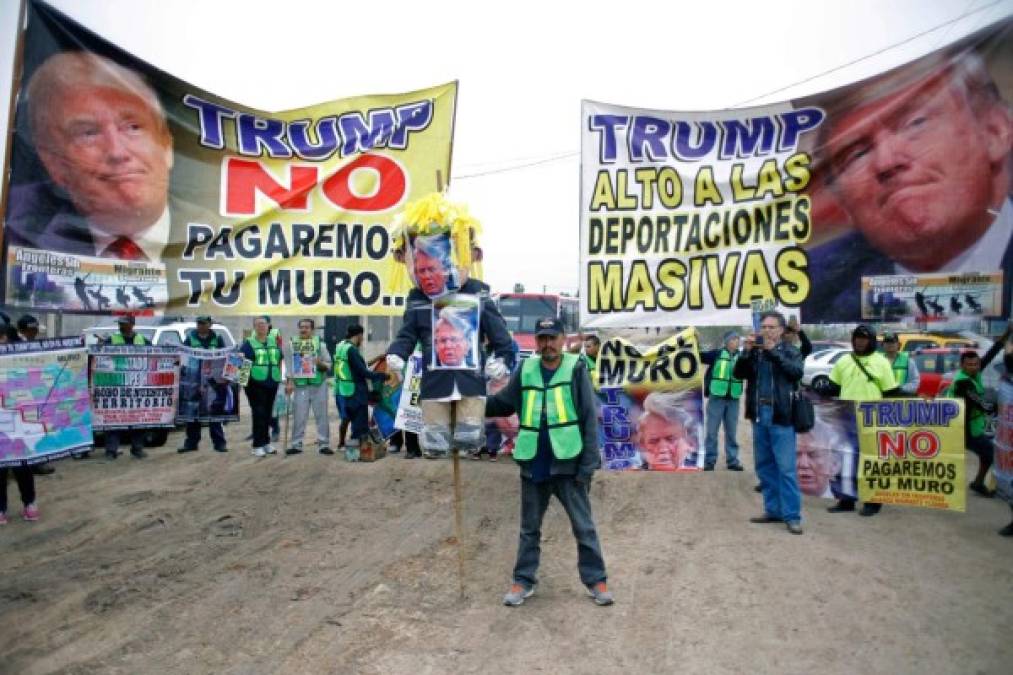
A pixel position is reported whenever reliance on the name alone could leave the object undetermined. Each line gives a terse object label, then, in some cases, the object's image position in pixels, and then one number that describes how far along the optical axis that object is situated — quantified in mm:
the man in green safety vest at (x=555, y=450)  5449
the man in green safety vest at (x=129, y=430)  10930
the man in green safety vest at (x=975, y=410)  9008
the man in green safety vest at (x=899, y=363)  9531
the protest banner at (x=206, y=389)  11273
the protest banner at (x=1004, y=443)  7379
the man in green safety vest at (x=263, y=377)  11117
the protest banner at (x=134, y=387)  10453
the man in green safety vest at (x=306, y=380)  11172
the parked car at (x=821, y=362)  22631
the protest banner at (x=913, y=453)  7609
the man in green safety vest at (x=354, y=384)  10680
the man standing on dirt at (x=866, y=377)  8094
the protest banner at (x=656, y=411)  9789
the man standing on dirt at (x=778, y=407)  7195
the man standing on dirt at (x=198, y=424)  11516
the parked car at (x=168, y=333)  14966
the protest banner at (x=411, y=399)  10750
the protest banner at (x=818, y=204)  7391
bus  20938
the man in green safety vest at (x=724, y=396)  10188
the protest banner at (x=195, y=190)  7070
